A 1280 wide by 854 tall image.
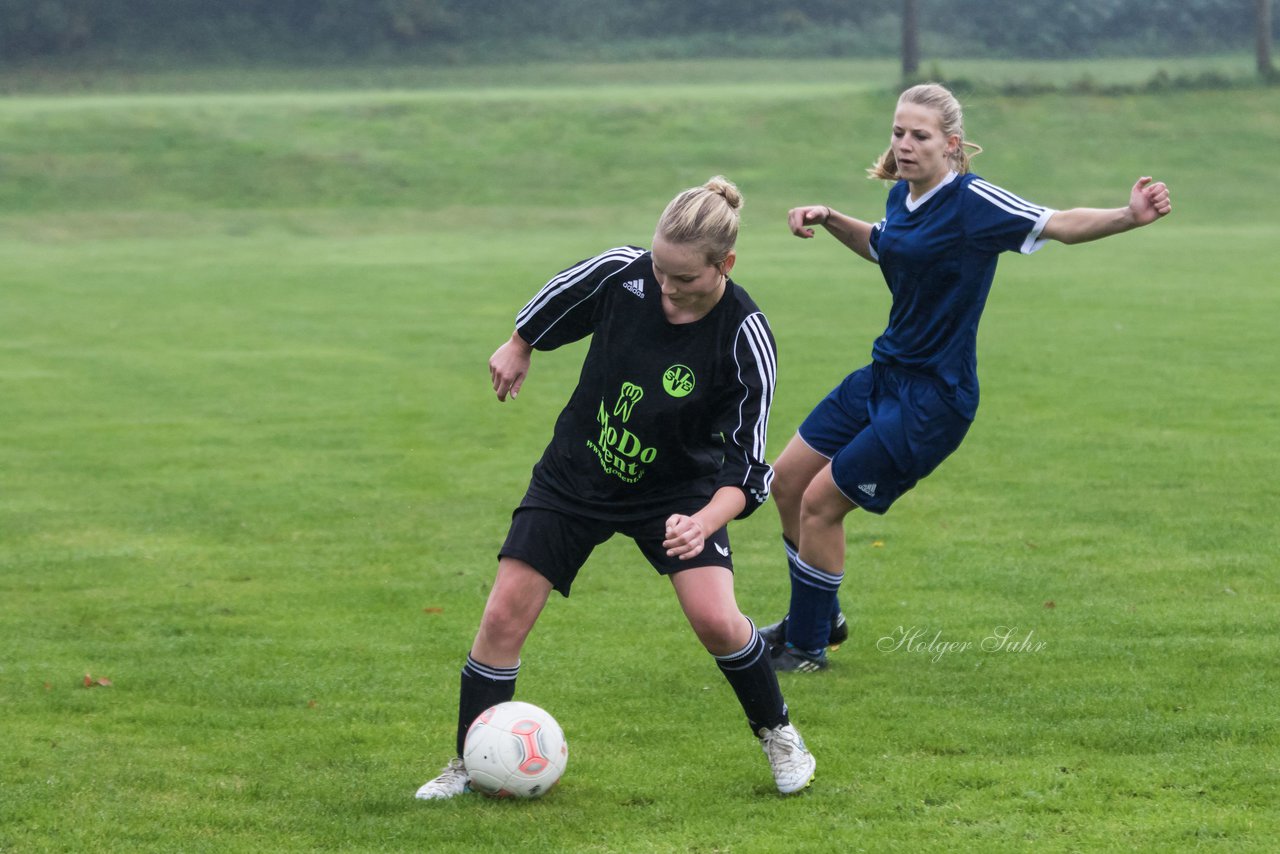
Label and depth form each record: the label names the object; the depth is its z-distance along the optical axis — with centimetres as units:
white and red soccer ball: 990
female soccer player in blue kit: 1212
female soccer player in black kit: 990
